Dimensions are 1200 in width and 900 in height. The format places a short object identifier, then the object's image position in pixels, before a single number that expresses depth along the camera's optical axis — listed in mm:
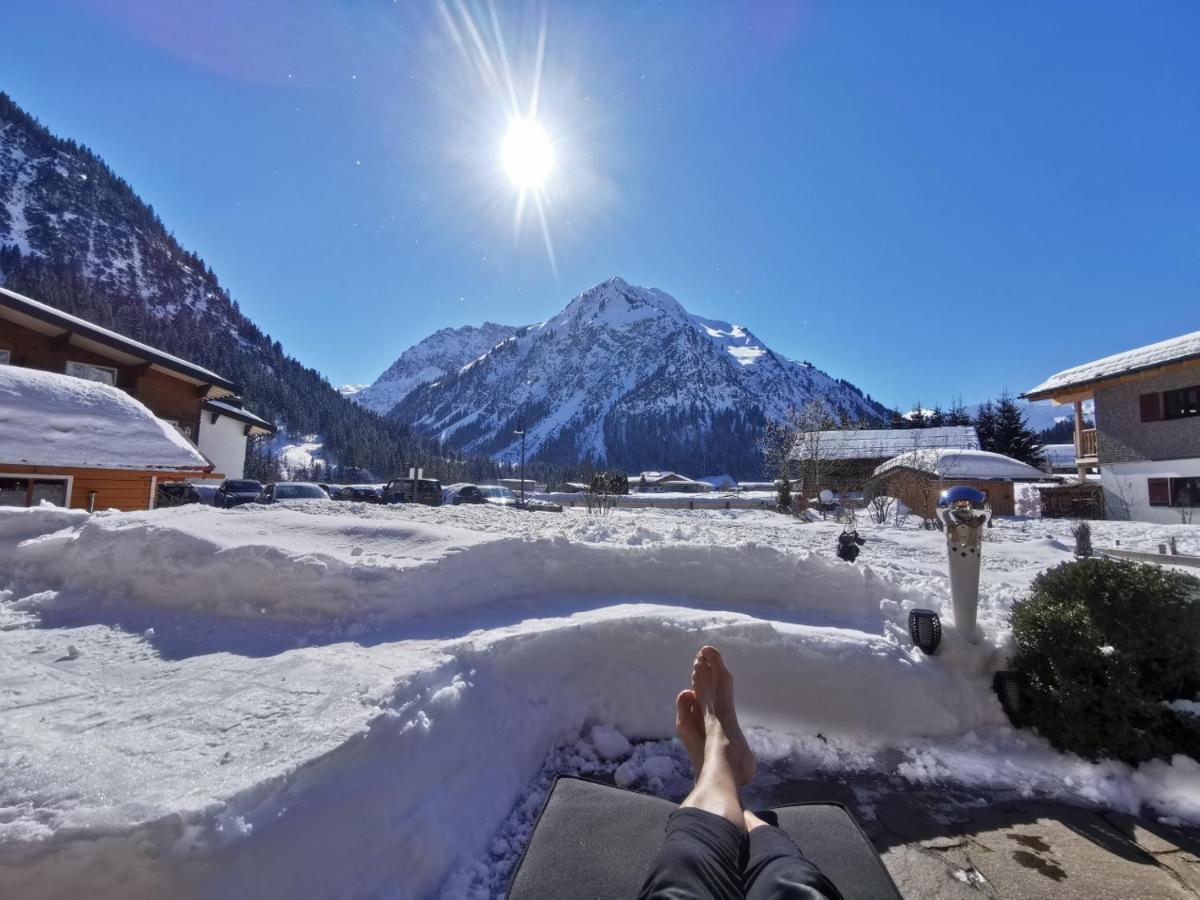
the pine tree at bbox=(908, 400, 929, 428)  49188
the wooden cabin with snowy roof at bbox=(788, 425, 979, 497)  29703
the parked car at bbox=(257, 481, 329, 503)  17222
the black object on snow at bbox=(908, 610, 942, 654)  3998
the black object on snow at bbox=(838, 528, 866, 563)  7035
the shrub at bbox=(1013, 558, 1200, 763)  3262
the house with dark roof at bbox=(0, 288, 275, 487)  14102
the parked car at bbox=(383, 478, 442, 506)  19828
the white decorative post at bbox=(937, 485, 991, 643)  4090
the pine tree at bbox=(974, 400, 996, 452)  39625
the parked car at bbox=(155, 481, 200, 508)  18200
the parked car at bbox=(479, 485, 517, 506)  23881
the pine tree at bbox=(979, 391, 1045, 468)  38562
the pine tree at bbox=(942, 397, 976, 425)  51875
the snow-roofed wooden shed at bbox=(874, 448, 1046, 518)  21594
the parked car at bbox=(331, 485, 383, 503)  31066
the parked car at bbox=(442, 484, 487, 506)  23073
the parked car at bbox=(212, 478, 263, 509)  17594
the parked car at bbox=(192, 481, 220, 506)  21278
